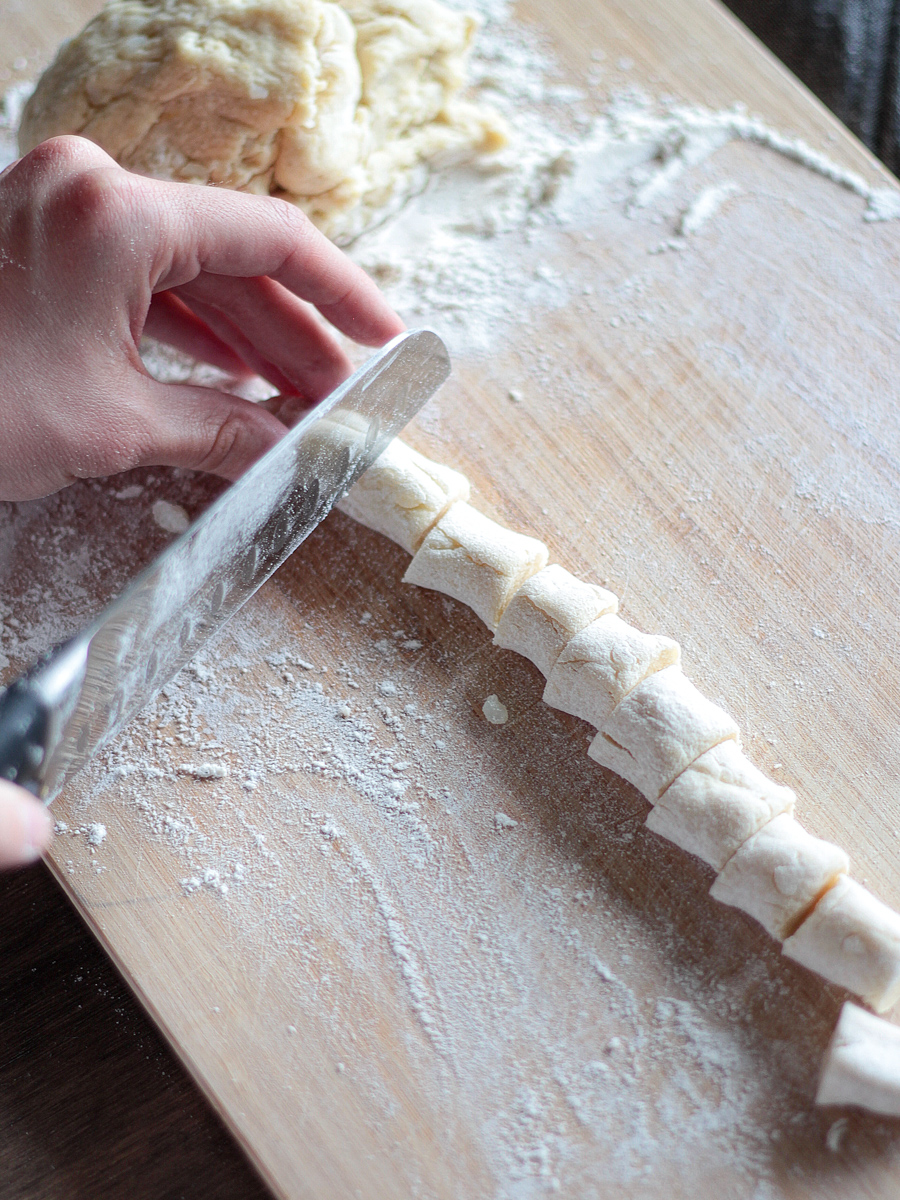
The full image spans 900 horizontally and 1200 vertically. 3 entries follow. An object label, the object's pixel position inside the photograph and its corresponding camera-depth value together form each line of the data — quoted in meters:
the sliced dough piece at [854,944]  0.37
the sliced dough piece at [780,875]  0.37
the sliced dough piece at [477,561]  0.42
